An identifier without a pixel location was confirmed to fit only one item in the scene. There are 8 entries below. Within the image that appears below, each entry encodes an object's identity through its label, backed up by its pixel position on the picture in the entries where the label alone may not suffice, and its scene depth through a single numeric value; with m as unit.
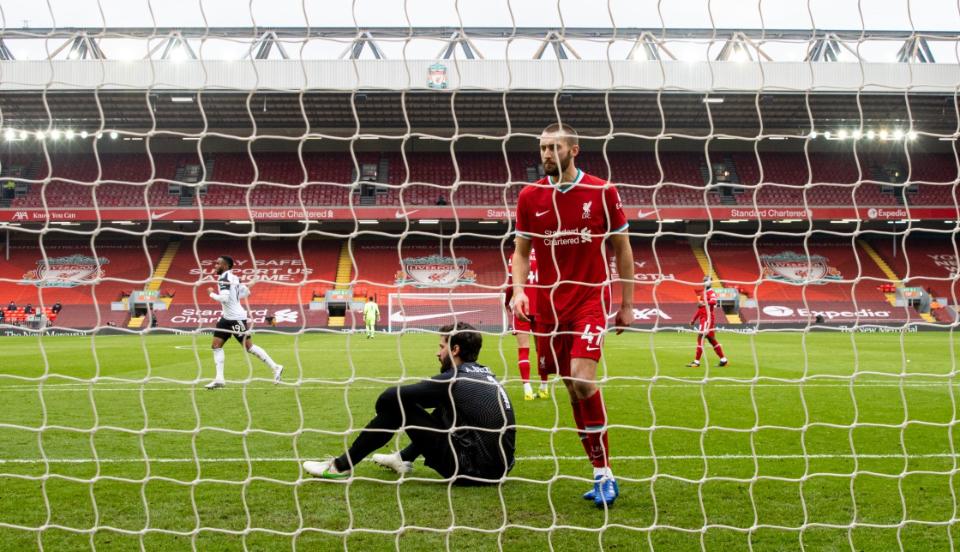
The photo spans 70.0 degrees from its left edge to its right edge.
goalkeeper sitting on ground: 3.92
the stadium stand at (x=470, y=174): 28.67
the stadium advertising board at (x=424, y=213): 26.56
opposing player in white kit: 8.35
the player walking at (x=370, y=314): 20.91
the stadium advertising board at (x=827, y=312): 26.70
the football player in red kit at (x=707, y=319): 10.20
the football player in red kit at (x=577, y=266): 3.76
